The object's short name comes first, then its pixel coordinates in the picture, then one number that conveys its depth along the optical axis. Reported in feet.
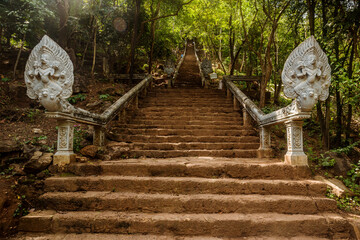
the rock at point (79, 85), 21.48
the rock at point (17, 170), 10.00
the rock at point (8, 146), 11.32
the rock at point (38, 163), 9.99
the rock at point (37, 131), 14.35
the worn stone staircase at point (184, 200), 8.00
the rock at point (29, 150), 11.56
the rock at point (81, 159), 10.93
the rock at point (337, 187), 9.56
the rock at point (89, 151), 11.91
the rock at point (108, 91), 21.94
